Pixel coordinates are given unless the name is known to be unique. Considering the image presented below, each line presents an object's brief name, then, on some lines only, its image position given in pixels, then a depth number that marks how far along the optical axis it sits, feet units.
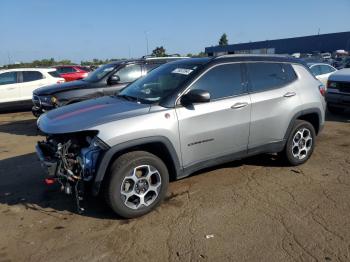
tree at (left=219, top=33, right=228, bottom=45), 320.33
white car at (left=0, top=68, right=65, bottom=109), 42.87
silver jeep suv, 13.24
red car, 59.64
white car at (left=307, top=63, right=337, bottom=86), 42.69
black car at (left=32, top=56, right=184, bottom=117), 29.01
